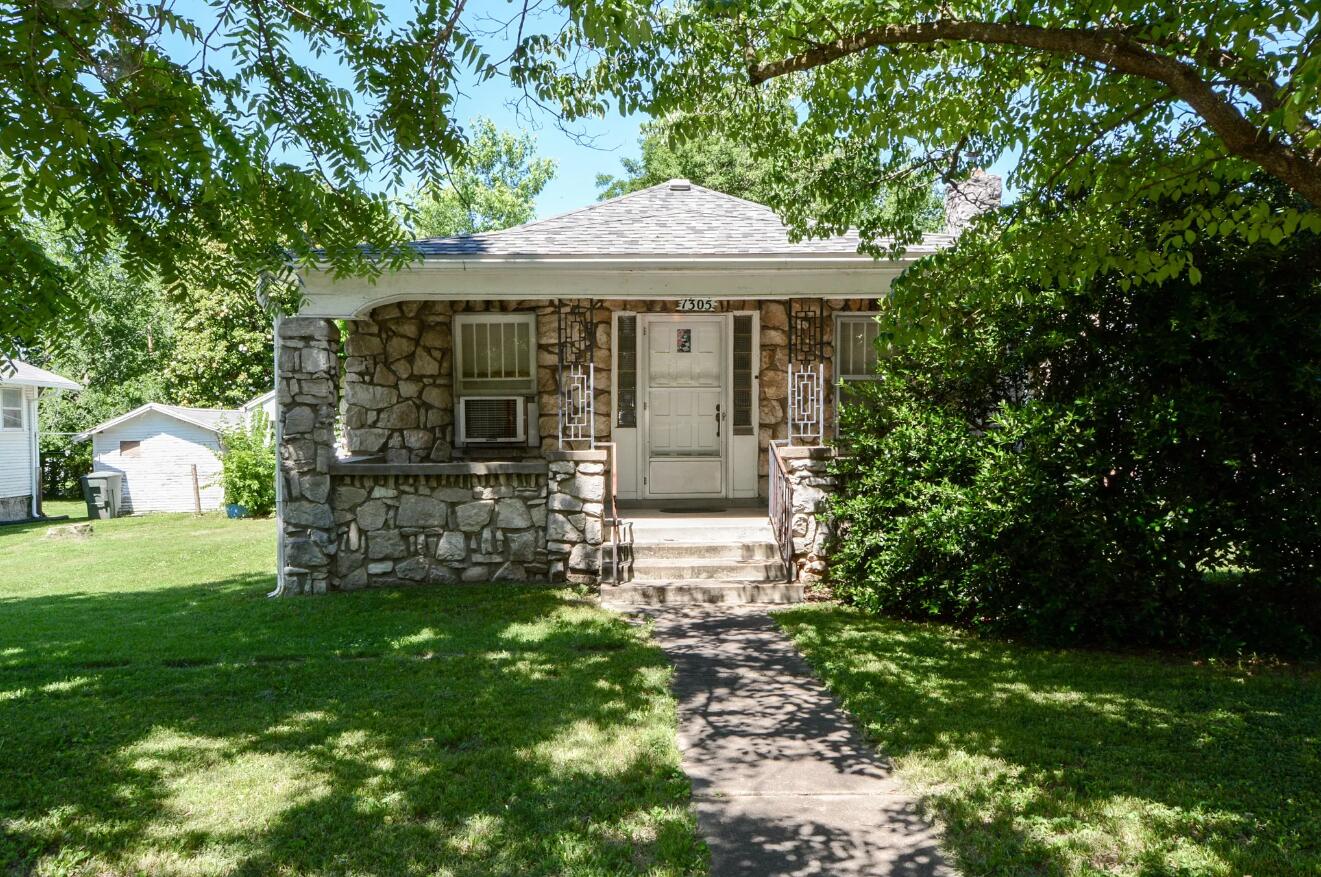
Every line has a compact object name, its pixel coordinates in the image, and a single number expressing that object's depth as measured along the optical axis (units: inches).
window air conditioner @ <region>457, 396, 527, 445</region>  402.9
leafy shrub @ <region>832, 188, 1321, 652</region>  237.1
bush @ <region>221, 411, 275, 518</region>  722.2
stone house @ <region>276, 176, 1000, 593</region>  335.0
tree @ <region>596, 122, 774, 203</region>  885.8
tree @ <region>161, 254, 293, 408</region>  993.5
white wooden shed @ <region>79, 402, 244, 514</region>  871.7
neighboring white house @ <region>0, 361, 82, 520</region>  821.9
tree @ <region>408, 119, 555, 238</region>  1147.3
